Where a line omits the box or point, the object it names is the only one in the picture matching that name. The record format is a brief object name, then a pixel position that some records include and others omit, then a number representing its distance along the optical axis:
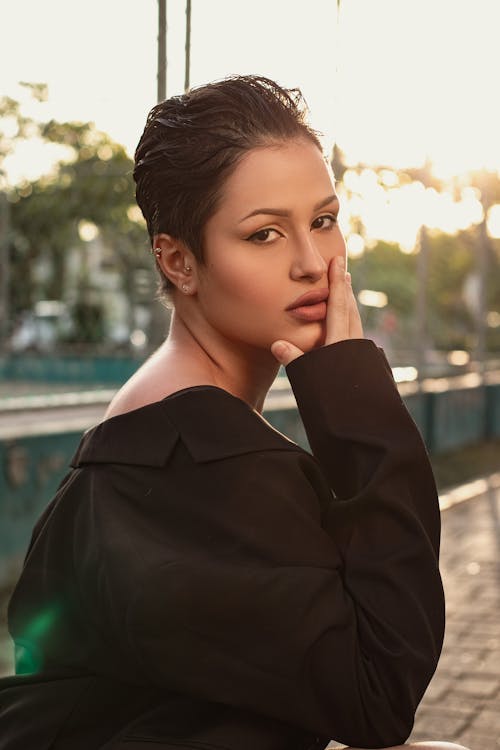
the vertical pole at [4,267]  7.58
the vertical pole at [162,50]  3.67
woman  1.70
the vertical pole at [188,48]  3.55
